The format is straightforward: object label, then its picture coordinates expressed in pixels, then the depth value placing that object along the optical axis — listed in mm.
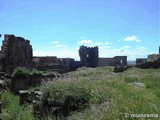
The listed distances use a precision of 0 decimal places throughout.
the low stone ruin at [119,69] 14575
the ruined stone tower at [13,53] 16387
